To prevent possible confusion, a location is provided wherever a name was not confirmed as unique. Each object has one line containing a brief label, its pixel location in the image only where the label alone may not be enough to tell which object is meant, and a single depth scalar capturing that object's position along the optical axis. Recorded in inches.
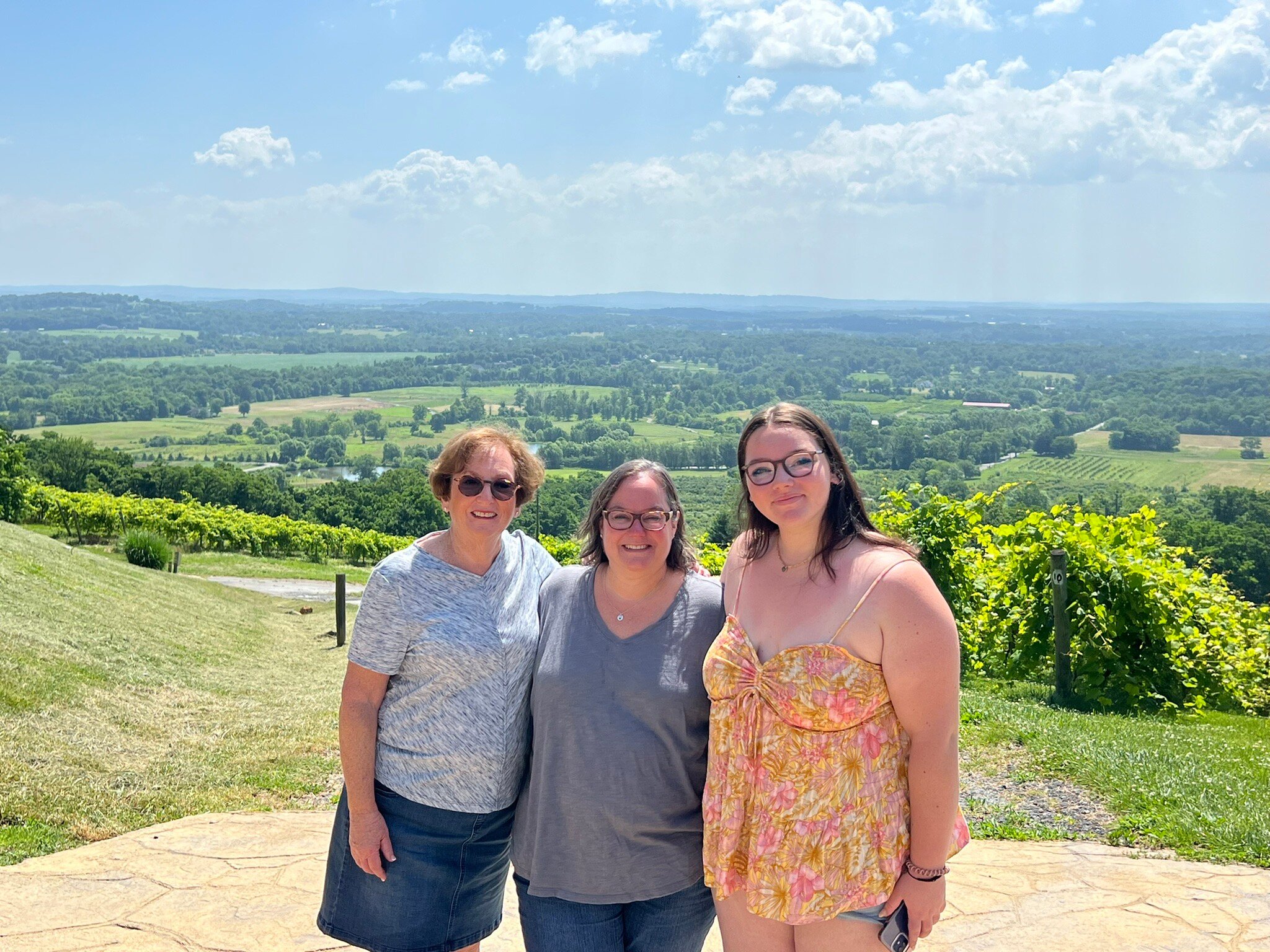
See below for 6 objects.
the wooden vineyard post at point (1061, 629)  297.7
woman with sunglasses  92.2
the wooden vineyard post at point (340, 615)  506.0
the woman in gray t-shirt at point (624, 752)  87.0
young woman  80.0
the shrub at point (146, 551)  699.4
